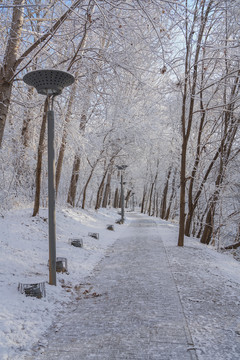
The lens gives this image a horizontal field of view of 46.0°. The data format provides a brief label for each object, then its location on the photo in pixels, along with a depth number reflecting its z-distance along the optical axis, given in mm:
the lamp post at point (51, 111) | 4262
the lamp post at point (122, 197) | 17023
